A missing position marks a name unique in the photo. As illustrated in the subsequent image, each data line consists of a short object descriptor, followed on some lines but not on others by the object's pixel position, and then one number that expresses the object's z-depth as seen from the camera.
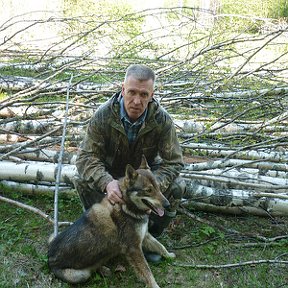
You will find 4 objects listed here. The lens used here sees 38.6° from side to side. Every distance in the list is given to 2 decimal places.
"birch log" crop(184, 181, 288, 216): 4.66
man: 3.64
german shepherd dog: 3.55
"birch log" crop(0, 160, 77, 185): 4.82
